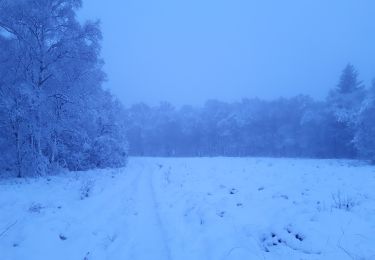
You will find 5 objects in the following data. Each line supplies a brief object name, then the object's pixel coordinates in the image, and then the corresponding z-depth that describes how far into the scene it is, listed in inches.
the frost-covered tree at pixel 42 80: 701.9
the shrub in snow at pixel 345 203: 343.0
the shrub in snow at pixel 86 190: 535.2
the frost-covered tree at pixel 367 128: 1456.7
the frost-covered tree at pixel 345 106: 1985.5
